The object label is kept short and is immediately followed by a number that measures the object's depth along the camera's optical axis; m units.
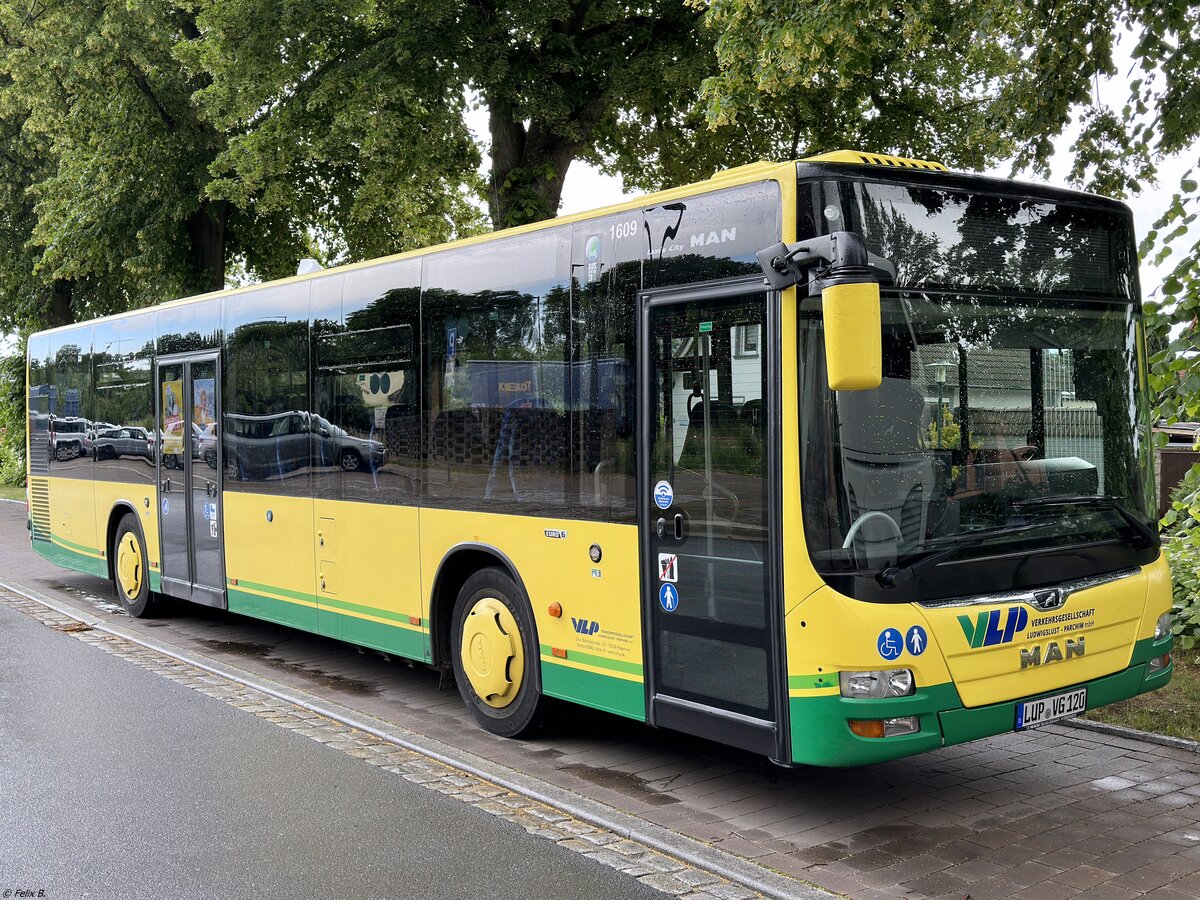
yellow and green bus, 5.42
